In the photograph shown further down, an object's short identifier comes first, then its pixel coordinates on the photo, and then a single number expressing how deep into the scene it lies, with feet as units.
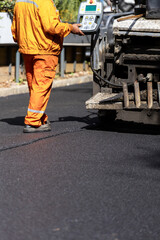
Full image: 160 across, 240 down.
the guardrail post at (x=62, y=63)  59.61
